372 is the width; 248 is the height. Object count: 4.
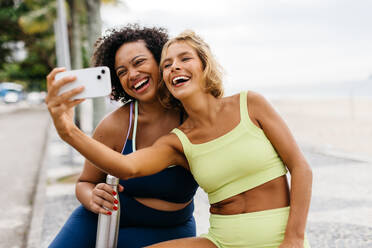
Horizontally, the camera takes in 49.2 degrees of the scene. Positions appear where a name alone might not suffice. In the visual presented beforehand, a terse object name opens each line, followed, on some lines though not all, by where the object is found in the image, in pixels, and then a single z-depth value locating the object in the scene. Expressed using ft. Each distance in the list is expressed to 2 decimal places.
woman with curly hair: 7.60
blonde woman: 6.43
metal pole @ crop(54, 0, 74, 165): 28.37
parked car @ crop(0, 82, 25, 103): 150.93
